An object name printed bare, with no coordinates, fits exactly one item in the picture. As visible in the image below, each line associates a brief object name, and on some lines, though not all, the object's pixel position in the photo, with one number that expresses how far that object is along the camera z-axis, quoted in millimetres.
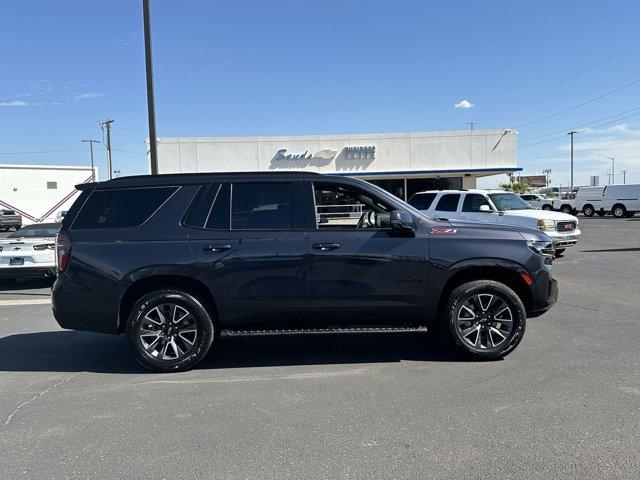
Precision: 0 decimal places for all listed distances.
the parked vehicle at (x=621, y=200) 33938
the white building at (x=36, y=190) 40375
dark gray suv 5191
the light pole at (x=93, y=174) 40781
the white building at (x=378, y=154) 33312
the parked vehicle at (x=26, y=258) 10180
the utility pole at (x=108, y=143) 58609
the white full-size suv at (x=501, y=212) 13266
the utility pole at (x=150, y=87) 10234
